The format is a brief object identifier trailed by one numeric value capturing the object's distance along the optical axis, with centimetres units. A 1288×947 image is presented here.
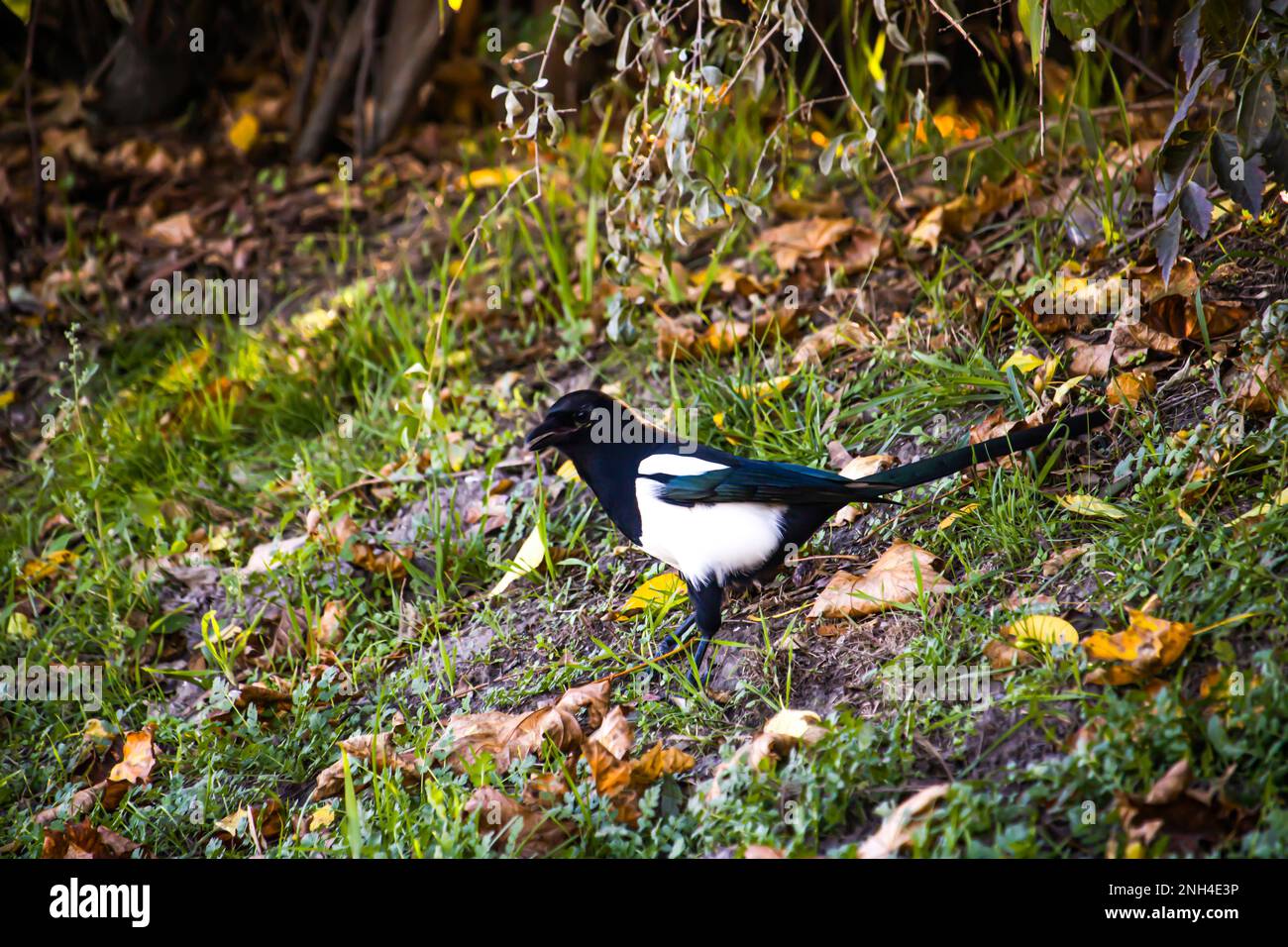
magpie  248
